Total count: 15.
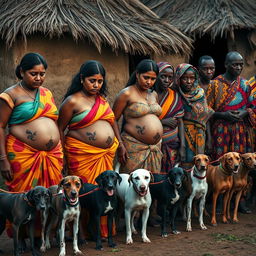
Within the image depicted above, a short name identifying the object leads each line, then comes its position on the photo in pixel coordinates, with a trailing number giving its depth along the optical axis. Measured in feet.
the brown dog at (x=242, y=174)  22.35
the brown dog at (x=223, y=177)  21.61
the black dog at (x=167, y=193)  20.04
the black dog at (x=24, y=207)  16.76
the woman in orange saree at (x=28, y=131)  17.81
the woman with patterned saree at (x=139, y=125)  20.97
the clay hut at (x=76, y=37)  27.66
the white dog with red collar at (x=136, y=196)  19.04
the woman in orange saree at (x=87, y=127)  19.38
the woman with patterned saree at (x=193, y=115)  23.26
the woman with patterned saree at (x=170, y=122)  22.65
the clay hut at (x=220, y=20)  35.45
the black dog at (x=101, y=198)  18.37
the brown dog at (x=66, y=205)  17.51
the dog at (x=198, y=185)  21.12
